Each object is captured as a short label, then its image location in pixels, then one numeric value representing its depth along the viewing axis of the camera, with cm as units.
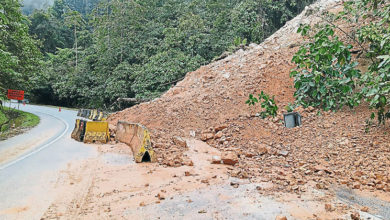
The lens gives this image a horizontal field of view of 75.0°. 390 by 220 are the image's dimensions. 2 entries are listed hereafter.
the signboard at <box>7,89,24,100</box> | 1740
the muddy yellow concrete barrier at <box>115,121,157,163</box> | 626
